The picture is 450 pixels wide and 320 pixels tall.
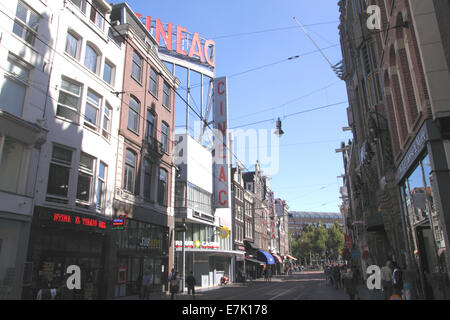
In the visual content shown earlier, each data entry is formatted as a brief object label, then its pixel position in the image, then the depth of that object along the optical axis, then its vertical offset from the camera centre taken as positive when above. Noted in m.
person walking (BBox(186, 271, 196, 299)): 19.39 -1.02
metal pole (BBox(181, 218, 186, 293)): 24.95 -1.23
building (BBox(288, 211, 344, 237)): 151.12 +19.71
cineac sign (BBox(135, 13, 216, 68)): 33.06 +21.83
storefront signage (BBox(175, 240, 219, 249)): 29.71 +1.72
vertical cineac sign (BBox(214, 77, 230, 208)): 35.72 +12.37
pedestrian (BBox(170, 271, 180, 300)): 17.59 -1.05
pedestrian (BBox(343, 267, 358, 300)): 16.30 -1.14
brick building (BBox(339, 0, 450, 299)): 10.12 +4.98
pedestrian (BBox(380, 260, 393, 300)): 13.39 -0.76
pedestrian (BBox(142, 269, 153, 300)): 17.00 -1.00
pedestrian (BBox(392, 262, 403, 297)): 13.08 -0.84
